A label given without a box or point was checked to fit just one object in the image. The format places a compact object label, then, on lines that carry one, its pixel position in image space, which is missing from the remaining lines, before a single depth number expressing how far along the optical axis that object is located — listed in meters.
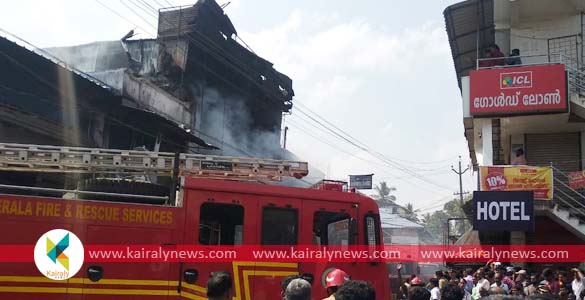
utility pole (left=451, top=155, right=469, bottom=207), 52.12
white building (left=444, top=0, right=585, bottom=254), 14.92
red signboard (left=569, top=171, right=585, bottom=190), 14.04
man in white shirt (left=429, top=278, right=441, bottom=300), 10.09
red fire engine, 6.22
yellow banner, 13.93
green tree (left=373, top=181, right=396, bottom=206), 82.06
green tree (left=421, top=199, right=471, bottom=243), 75.64
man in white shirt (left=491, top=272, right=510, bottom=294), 9.63
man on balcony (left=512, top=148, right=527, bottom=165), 15.52
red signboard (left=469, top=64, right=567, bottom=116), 14.83
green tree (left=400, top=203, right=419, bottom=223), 73.06
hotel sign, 13.55
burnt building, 23.06
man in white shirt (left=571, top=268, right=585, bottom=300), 9.65
